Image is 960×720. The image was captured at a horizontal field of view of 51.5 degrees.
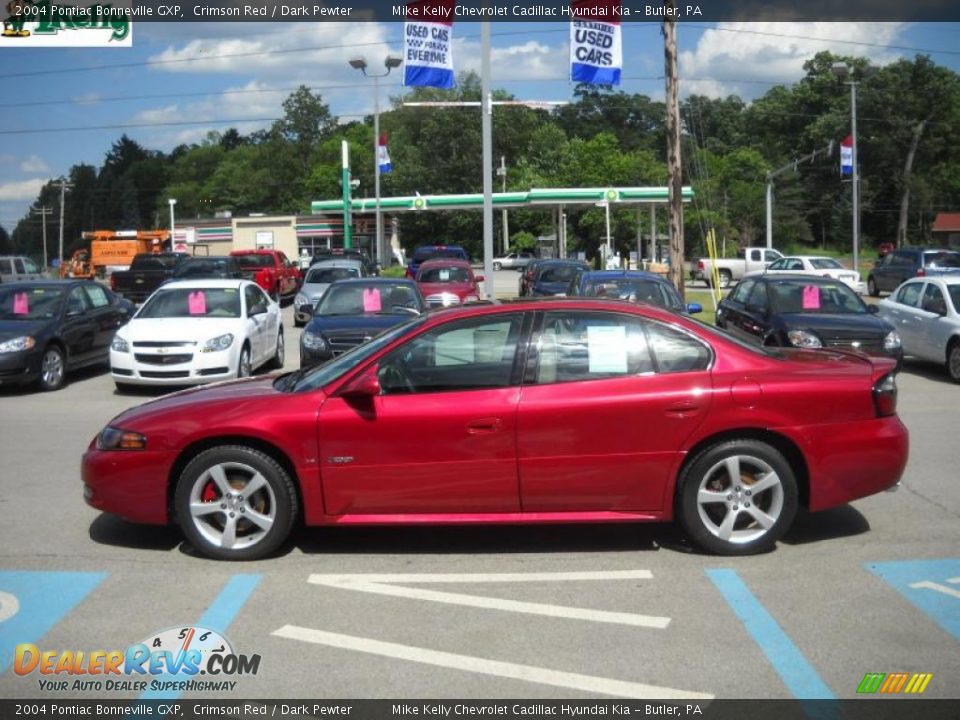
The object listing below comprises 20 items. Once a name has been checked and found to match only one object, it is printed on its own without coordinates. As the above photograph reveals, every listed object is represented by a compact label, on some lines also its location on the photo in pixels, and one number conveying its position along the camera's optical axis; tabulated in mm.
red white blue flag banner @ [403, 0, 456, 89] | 18438
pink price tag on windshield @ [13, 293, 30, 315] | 14752
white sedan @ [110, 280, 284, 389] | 13289
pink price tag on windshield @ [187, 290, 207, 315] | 14414
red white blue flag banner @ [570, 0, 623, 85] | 17688
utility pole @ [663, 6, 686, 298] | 21438
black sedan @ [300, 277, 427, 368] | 13086
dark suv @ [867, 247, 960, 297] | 32062
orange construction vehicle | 54344
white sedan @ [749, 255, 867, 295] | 35750
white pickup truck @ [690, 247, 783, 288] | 44297
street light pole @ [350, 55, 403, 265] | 45156
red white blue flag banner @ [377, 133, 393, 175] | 49844
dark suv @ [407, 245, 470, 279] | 40250
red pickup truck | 31312
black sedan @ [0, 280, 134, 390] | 13844
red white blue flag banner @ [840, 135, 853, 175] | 43388
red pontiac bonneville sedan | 5953
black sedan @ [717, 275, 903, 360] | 13391
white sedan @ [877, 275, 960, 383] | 14367
